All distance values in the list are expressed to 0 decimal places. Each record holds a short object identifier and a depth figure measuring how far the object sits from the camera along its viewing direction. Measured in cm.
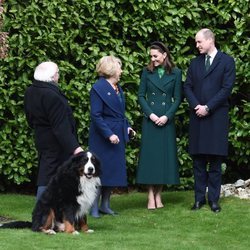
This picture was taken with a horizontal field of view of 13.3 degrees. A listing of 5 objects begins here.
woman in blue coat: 1242
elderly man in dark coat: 1107
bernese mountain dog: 1065
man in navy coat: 1241
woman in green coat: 1295
